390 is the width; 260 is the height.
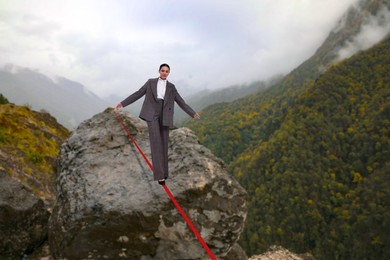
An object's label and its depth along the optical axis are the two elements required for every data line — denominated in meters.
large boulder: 5.89
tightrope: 6.96
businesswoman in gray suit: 6.38
